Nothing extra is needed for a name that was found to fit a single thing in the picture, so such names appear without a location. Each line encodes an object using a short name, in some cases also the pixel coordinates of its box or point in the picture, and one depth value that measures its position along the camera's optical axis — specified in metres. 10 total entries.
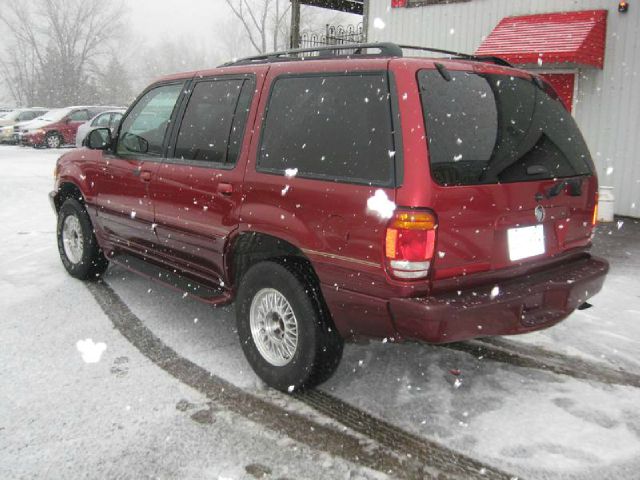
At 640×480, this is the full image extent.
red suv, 2.80
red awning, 8.90
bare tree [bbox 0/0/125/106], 57.47
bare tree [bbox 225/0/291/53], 40.53
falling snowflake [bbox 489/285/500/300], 2.95
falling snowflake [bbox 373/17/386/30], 12.83
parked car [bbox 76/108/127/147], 19.86
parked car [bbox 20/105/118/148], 22.97
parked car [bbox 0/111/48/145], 26.03
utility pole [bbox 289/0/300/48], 16.05
